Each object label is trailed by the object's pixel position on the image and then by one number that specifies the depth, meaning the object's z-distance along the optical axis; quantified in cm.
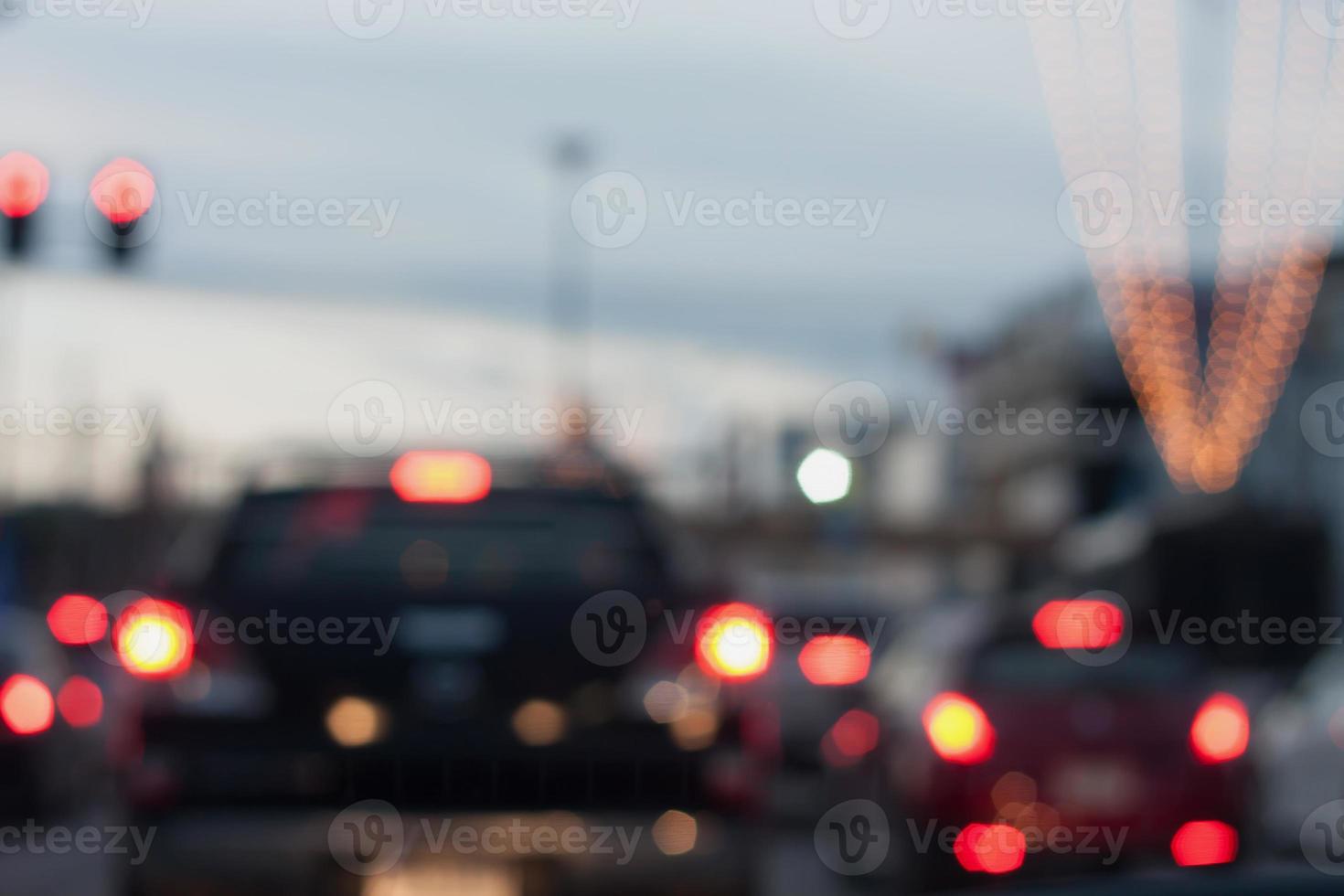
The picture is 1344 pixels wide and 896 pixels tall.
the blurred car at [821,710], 1373
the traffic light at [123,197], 1641
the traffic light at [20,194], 1700
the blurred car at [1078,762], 990
